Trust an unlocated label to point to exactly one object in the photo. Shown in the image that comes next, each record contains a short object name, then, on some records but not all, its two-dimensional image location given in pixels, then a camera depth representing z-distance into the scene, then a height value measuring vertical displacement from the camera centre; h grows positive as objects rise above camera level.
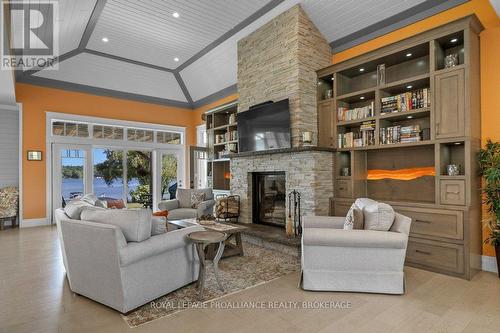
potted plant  3.33 -0.25
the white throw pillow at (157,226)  2.90 -0.60
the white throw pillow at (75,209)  3.13 -0.45
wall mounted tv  5.01 +0.81
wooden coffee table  4.04 -0.90
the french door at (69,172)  7.00 -0.04
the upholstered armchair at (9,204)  6.41 -0.79
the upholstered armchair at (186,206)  5.86 -0.83
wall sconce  6.64 +0.38
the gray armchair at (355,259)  2.91 -0.99
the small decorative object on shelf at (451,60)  3.65 +1.40
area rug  2.59 -1.33
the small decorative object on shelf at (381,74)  4.39 +1.48
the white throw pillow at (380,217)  3.05 -0.57
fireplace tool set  4.84 -0.93
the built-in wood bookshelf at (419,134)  3.44 +0.48
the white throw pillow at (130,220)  2.62 -0.49
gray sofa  2.50 -0.92
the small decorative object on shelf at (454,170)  3.59 -0.05
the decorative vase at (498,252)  3.35 -1.05
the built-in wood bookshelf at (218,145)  7.71 +0.66
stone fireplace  4.82 +1.15
